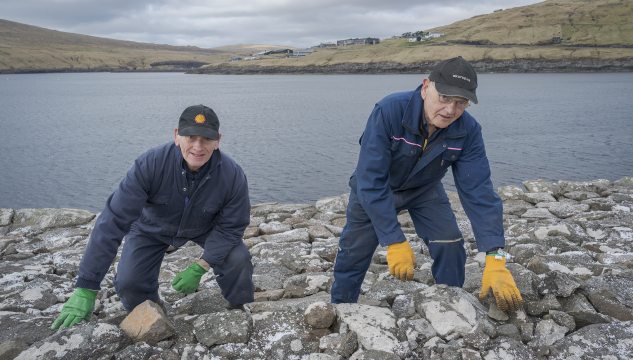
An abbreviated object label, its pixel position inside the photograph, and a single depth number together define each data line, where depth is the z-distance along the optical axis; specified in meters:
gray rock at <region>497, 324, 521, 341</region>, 3.12
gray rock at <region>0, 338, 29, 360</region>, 2.91
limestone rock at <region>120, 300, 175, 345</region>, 3.09
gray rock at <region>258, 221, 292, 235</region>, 6.87
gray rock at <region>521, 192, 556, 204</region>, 8.52
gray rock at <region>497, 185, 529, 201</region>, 8.93
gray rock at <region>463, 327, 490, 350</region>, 2.96
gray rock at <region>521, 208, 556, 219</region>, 7.15
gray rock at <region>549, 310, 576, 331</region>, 3.19
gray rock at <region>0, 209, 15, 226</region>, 7.51
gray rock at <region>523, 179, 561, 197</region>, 9.27
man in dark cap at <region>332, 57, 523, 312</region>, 3.23
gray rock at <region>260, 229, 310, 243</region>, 6.34
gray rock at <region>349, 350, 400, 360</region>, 2.81
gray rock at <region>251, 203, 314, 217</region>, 8.22
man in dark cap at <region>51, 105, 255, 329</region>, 3.28
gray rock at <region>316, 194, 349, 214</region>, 8.24
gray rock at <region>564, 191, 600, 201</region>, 8.52
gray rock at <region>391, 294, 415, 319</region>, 3.41
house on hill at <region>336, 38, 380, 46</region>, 120.44
